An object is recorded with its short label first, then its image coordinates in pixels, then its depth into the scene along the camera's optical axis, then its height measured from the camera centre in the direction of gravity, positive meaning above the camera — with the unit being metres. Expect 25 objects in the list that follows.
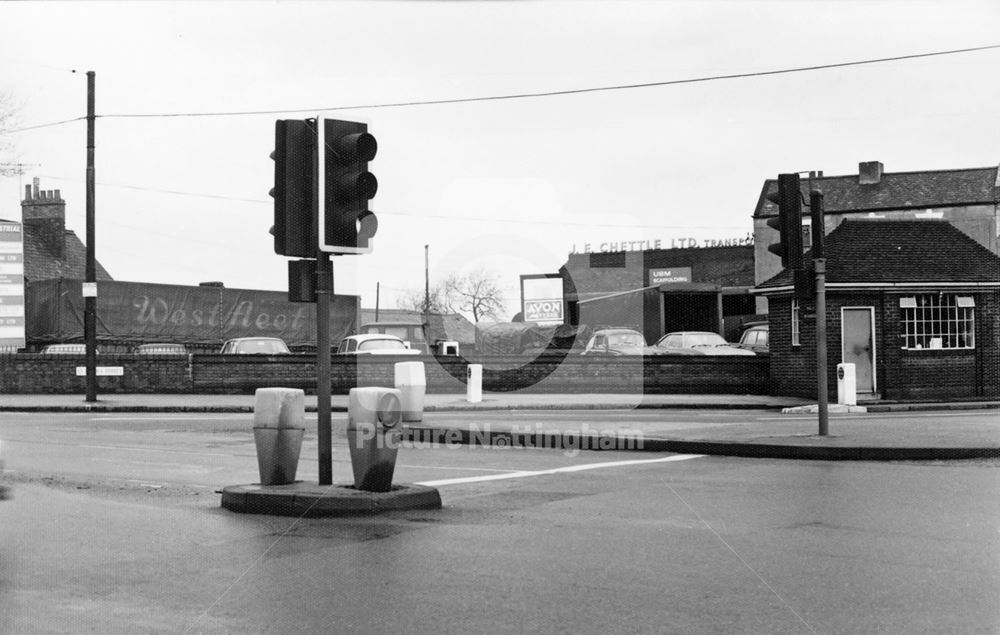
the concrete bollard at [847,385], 24.66 -0.63
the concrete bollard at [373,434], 9.12 -0.61
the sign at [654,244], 80.62 +8.64
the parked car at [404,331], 35.84 +1.02
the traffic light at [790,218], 14.47 +1.85
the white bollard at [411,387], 21.12 -0.55
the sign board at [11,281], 31.03 +2.35
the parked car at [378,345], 31.62 +0.46
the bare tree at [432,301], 85.66 +5.43
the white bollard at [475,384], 26.44 -0.57
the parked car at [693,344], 32.91 +0.46
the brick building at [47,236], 50.38 +5.97
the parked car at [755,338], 35.25 +0.65
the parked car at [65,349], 35.48 +0.48
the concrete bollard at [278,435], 9.73 -0.66
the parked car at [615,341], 33.81 +0.57
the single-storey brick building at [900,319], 27.98 +0.98
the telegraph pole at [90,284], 26.68 +1.92
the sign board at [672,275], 77.06 +5.95
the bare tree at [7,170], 35.63 +6.38
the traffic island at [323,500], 8.86 -1.14
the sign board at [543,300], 56.50 +3.15
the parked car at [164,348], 39.78 +0.55
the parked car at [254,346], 33.44 +0.49
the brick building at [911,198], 56.06 +8.39
